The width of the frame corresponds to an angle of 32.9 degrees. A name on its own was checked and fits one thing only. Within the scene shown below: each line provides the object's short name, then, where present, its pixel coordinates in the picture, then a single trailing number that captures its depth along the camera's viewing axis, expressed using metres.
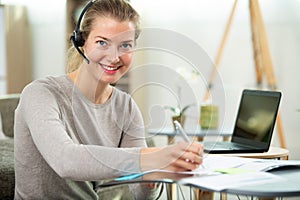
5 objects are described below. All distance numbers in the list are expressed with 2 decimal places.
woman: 1.00
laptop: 1.64
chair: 1.89
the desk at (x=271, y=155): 1.48
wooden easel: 3.11
